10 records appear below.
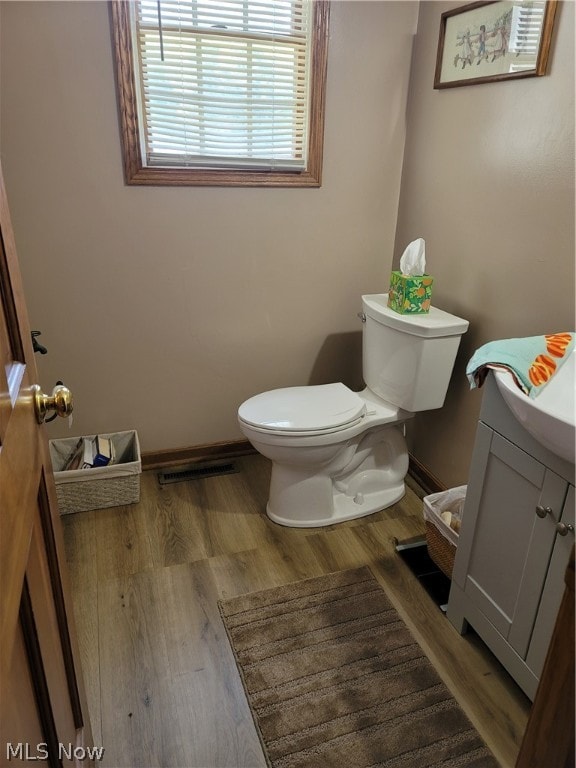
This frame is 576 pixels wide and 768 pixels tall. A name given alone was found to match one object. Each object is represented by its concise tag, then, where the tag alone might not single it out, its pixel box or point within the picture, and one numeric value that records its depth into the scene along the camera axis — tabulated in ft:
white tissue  6.68
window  6.40
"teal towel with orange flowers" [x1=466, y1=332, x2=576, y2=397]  4.48
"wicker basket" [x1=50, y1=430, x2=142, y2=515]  7.11
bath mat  4.51
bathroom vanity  4.22
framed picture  5.16
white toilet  6.48
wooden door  2.06
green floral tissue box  6.61
